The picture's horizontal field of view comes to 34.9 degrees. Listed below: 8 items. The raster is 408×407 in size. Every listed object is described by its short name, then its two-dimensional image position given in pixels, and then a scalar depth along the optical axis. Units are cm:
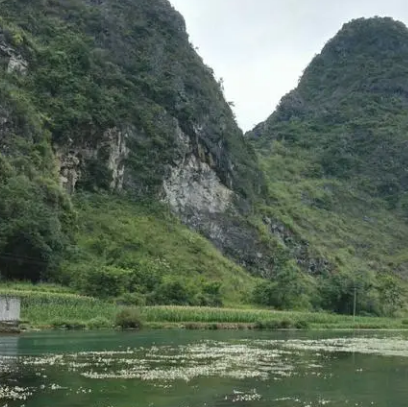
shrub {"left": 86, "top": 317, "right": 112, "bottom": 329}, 5728
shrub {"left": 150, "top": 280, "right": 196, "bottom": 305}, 7475
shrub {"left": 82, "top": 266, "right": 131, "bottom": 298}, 6850
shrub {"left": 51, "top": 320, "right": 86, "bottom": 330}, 5559
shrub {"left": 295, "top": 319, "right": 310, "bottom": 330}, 7675
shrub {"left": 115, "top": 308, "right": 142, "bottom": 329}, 5866
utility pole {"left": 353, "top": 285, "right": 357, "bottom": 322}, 9969
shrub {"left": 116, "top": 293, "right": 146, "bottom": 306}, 6838
